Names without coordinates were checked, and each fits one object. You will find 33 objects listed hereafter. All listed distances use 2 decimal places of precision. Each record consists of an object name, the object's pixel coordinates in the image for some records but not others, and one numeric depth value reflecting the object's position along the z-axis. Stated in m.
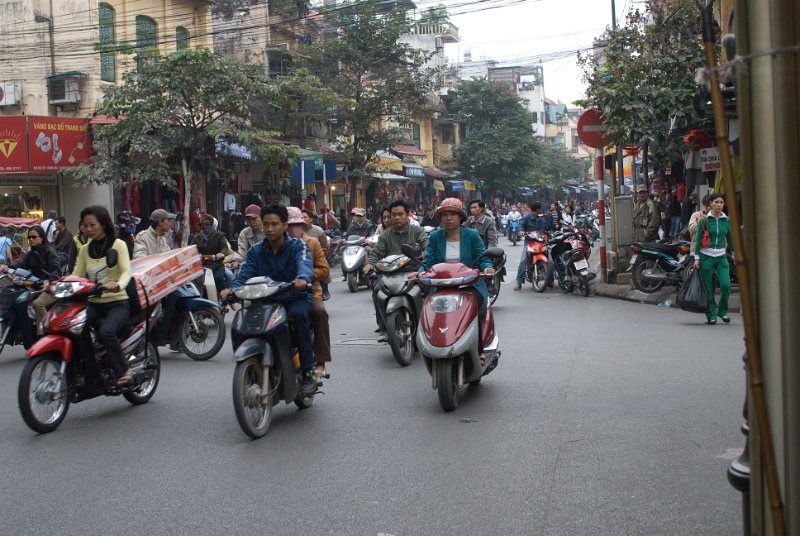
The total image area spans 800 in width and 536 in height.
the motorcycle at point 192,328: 10.30
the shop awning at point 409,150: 48.97
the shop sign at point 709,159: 15.95
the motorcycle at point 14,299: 10.38
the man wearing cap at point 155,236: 11.07
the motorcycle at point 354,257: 17.42
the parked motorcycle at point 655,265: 15.23
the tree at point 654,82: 15.38
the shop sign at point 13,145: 21.30
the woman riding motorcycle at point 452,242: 8.18
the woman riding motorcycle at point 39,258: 11.24
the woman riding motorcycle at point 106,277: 7.07
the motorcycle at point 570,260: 16.64
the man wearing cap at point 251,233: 12.10
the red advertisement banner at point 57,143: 21.81
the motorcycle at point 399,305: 9.41
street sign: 16.23
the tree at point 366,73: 35.47
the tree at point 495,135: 57.88
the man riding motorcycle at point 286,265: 6.92
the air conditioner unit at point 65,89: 24.12
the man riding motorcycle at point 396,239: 10.37
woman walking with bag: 12.00
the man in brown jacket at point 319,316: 7.21
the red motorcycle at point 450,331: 7.00
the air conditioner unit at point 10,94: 23.97
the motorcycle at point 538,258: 17.34
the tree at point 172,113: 21.20
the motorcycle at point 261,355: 6.29
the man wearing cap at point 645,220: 18.69
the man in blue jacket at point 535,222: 17.69
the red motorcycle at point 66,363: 6.59
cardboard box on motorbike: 8.20
